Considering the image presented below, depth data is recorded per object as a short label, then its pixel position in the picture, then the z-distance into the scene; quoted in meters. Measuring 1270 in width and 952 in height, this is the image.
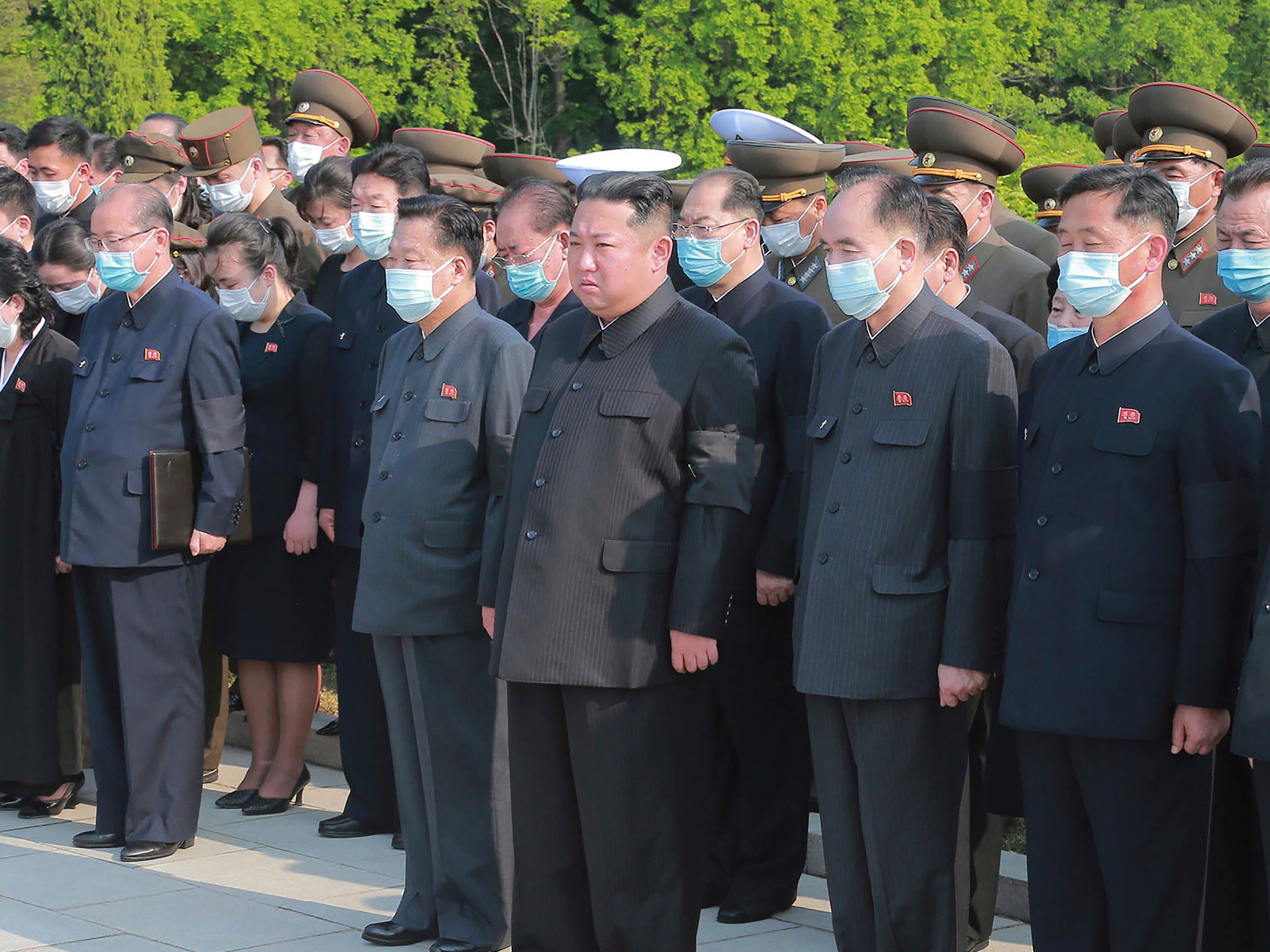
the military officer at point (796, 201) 13.29
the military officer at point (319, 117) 19.48
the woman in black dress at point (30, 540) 14.34
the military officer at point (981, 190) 13.30
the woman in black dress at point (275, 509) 14.02
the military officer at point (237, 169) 17.25
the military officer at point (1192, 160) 12.60
